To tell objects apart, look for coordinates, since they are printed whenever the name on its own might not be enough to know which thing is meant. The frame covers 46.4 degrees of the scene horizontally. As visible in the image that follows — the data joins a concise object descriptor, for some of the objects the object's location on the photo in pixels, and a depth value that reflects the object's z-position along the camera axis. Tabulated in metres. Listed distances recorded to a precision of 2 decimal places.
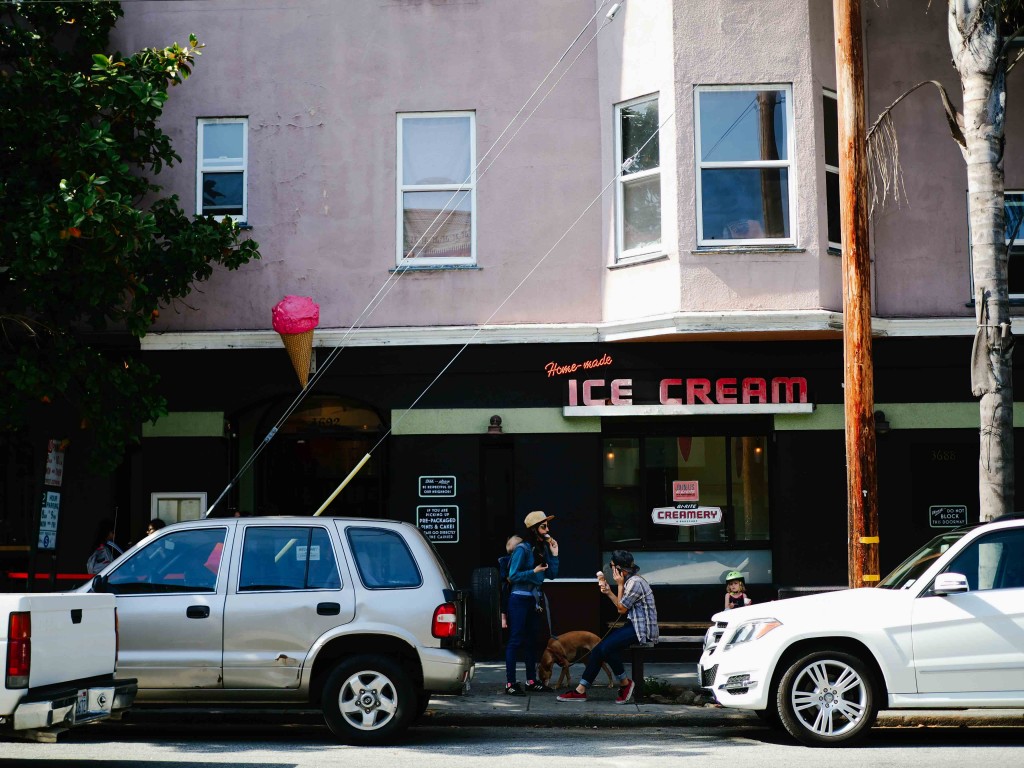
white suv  9.04
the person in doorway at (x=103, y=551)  13.53
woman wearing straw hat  12.03
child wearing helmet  12.14
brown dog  11.85
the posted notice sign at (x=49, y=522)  13.77
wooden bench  13.59
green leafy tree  11.84
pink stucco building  13.85
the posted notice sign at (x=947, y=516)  14.30
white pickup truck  7.23
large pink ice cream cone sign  13.90
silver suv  9.35
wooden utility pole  10.56
